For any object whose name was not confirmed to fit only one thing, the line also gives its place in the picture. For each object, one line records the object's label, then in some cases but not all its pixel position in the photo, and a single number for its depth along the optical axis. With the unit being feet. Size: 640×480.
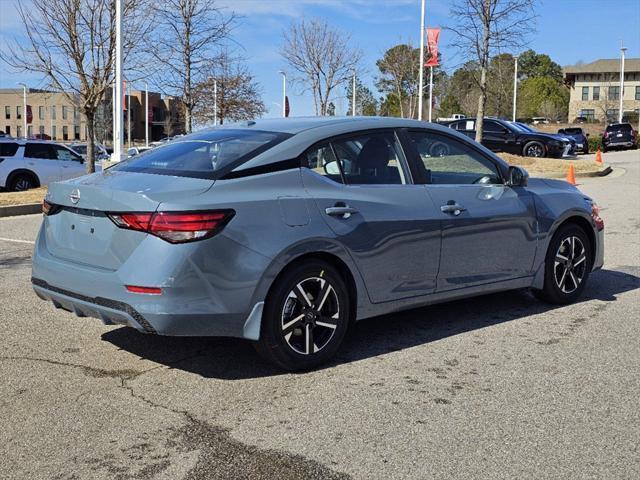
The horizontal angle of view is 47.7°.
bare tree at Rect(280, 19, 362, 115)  126.21
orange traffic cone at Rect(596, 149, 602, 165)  88.20
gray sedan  13.74
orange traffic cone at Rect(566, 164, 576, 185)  57.36
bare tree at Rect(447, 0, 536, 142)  80.43
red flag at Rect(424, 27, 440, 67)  94.79
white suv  62.44
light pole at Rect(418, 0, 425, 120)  97.91
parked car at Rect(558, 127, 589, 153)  130.93
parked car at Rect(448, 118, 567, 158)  90.79
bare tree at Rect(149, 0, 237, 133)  72.69
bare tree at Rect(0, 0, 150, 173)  56.08
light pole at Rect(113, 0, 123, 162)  50.67
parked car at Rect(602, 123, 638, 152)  141.79
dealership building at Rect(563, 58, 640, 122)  299.38
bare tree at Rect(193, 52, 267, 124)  151.12
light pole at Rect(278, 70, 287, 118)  137.51
